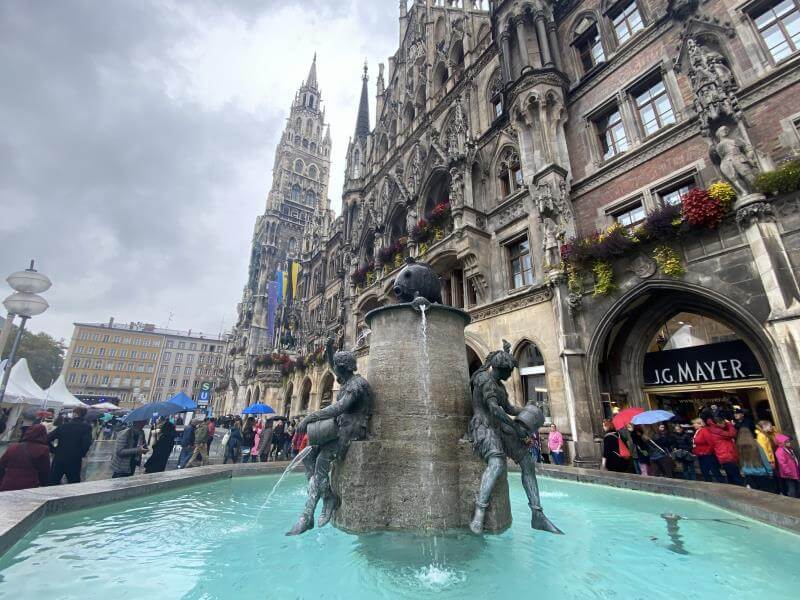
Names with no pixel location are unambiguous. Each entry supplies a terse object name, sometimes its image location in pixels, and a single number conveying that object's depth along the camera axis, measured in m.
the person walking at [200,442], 11.30
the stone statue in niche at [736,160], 9.27
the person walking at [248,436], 14.52
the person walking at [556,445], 11.42
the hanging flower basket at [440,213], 18.03
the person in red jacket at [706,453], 8.35
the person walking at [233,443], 12.51
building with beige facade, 74.44
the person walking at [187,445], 12.23
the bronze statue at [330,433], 4.27
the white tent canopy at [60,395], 20.33
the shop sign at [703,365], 10.62
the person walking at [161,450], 8.44
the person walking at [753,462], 7.97
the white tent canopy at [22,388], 17.70
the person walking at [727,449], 8.07
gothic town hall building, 9.56
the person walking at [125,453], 7.72
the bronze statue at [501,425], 4.16
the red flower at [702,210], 9.58
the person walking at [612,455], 8.61
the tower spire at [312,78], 82.39
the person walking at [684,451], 8.91
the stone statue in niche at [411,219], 20.51
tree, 53.66
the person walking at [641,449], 9.34
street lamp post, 7.66
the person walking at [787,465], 7.16
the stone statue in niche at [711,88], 9.94
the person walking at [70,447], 6.78
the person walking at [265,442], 13.03
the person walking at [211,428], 12.82
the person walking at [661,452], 9.20
